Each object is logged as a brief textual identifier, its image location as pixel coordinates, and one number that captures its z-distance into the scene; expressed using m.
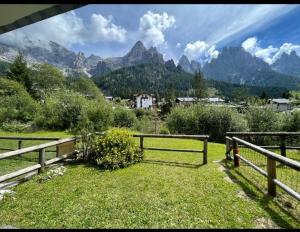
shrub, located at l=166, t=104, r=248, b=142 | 20.27
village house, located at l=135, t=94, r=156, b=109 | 102.06
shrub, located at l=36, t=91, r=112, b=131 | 22.08
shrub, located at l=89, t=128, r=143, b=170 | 8.00
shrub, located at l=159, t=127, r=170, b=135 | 23.02
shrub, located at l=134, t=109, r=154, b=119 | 52.79
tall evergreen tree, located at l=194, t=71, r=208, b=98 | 72.06
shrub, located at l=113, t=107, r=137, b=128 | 26.25
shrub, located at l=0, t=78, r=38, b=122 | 25.23
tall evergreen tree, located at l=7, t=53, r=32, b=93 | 41.87
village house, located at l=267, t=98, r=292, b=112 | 71.95
